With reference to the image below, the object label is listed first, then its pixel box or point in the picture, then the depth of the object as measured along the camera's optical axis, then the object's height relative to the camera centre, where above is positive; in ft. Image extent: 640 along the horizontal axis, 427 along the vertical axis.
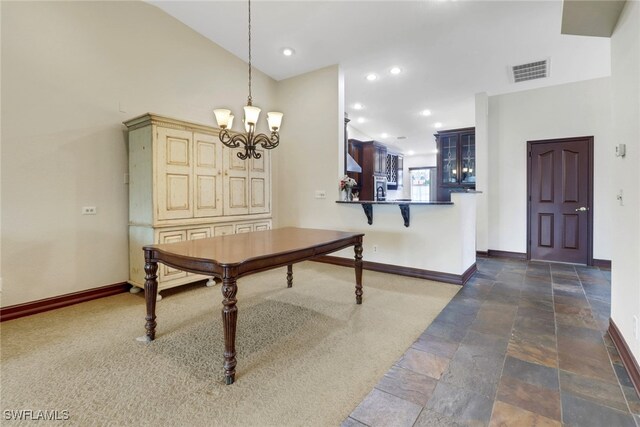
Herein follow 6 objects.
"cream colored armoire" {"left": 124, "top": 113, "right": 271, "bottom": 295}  10.68 +0.87
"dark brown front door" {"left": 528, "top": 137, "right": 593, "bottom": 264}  15.53 +0.43
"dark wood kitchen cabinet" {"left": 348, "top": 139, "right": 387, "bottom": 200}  24.64 +3.93
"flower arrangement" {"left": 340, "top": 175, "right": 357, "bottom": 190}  15.78 +1.37
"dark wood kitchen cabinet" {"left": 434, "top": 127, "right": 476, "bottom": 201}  20.52 +3.41
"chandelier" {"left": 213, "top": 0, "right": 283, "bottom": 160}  8.82 +2.61
